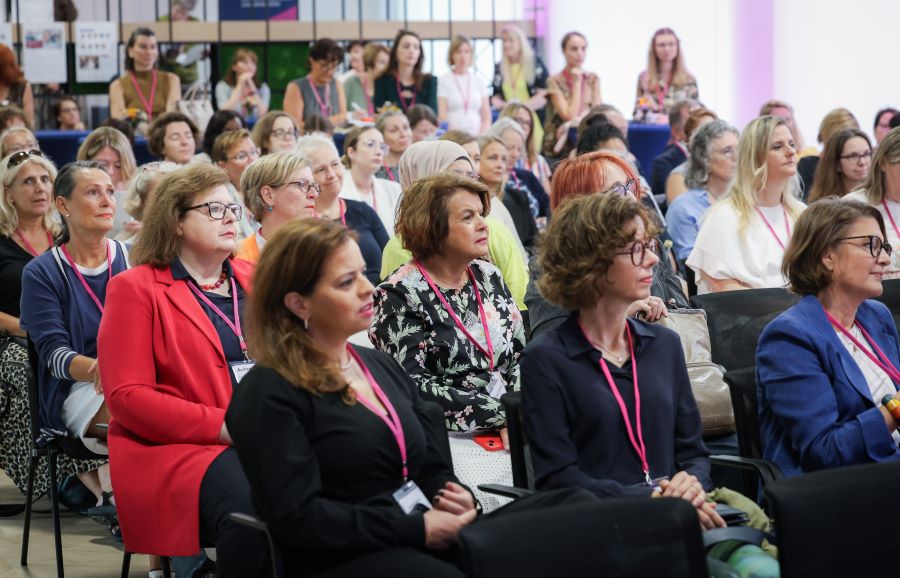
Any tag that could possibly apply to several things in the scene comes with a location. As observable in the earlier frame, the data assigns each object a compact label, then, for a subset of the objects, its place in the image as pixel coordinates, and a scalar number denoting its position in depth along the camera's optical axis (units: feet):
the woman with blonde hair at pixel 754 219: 16.06
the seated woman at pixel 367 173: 20.34
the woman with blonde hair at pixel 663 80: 29.96
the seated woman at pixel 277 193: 14.03
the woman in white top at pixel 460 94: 30.63
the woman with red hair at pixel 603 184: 12.51
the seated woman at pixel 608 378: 8.72
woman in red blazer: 10.02
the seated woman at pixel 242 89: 31.47
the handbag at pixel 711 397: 11.02
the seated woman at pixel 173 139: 21.91
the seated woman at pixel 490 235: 13.97
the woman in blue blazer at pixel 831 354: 9.37
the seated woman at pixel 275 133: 21.13
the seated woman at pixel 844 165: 18.31
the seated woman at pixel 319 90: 28.58
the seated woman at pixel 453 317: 10.87
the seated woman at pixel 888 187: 15.40
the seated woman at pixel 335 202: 17.44
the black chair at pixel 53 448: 12.62
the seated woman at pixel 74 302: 12.61
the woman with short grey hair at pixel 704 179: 19.62
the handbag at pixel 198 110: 27.99
